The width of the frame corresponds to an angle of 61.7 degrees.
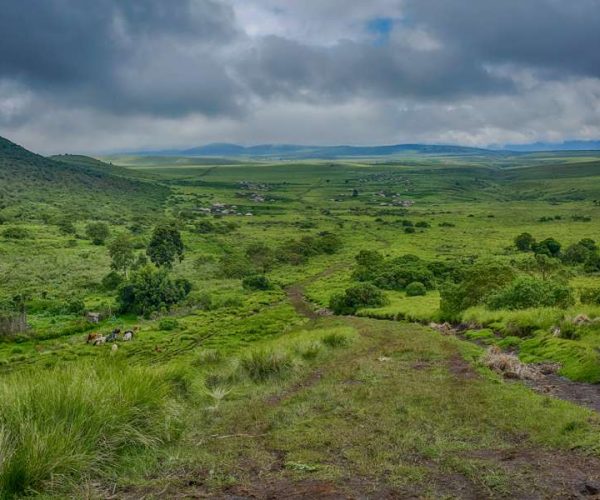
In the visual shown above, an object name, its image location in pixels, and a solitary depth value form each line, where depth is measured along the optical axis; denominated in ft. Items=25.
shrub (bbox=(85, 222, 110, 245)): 407.03
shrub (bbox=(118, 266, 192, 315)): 234.99
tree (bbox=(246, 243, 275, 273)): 338.75
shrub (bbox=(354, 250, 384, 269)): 286.01
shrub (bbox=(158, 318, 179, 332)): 198.39
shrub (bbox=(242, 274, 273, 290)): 275.39
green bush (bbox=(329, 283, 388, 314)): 197.67
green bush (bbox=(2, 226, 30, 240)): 381.40
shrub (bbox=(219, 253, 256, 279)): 317.22
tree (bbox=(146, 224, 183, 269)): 337.52
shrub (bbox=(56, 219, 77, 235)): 434.30
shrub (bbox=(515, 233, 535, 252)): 353.31
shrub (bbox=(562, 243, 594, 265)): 292.55
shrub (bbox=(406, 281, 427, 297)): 225.56
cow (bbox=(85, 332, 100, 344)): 183.21
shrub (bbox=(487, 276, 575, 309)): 118.21
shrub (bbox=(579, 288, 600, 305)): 112.52
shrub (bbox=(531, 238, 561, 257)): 322.88
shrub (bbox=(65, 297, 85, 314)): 229.45
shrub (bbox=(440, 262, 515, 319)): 140.77
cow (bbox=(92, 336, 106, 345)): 177.99
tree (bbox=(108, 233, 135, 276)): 304.71
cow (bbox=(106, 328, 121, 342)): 182.20
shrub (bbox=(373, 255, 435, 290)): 244.01
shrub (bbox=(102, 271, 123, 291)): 277.85
